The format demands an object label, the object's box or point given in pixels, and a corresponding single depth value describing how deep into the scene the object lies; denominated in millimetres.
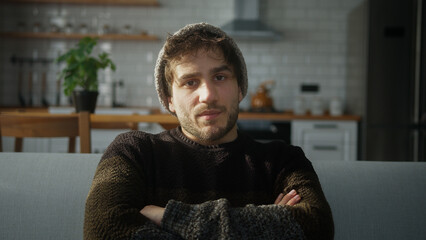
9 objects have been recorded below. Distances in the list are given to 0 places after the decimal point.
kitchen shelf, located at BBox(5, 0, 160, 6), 4525
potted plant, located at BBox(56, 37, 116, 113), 2426
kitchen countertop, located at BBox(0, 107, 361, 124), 3922
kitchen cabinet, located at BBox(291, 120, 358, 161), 3945
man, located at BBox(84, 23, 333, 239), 1014
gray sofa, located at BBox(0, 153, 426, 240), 1234
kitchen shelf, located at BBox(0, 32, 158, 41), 4562
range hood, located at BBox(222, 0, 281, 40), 4336
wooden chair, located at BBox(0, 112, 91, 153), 2023
